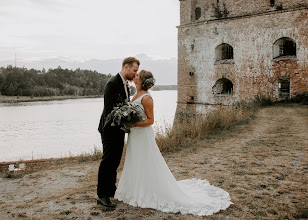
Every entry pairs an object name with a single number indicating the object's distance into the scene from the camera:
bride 3.36
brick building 15.02
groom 3.45
